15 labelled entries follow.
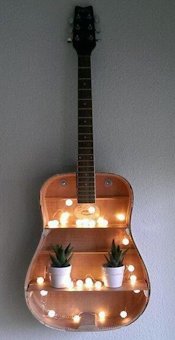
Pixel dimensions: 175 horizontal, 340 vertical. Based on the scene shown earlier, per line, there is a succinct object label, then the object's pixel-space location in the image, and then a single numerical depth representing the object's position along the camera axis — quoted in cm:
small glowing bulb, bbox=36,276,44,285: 117
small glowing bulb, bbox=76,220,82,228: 117
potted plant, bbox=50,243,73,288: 111
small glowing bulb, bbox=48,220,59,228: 116
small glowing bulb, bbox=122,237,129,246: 117
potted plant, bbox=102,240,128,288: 111
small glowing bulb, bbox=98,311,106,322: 119
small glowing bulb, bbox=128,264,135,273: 118
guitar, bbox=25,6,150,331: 115
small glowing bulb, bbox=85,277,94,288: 117
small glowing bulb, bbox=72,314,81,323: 118
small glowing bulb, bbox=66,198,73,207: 118
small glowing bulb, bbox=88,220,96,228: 116
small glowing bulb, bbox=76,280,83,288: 116
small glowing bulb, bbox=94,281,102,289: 115
